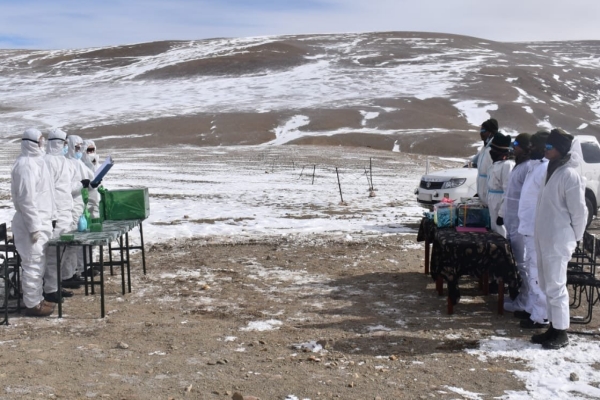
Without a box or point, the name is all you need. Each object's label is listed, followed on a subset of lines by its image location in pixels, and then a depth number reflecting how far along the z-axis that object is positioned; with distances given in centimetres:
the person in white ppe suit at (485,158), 841
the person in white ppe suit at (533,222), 683
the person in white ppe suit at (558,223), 602
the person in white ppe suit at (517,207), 721
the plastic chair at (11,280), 698
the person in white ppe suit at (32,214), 699
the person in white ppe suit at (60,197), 764
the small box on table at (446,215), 817
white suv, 1397
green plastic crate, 867
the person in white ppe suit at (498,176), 767
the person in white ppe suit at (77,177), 841
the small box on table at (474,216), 812
